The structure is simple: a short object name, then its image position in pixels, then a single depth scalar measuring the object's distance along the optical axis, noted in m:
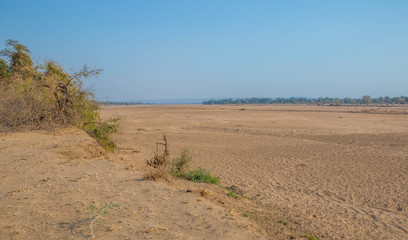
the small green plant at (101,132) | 13.31
